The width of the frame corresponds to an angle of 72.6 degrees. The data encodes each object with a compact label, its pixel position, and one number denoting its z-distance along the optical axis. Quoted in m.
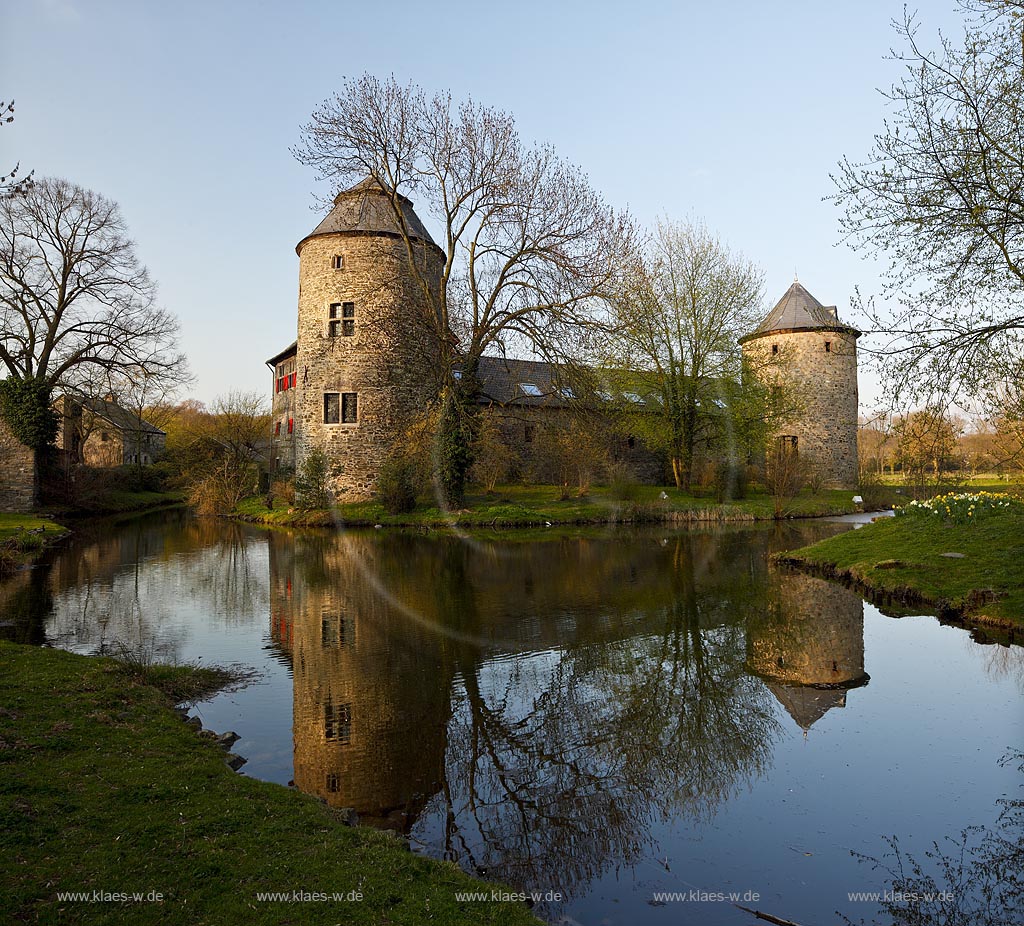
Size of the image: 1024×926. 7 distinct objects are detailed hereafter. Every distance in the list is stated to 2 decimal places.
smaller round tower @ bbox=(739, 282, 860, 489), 33.94
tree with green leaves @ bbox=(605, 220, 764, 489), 28.00
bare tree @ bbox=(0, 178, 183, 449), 24.27
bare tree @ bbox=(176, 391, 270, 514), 30.17
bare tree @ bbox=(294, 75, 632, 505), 20.19
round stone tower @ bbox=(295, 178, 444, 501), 25.61
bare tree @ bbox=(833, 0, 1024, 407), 7.51
